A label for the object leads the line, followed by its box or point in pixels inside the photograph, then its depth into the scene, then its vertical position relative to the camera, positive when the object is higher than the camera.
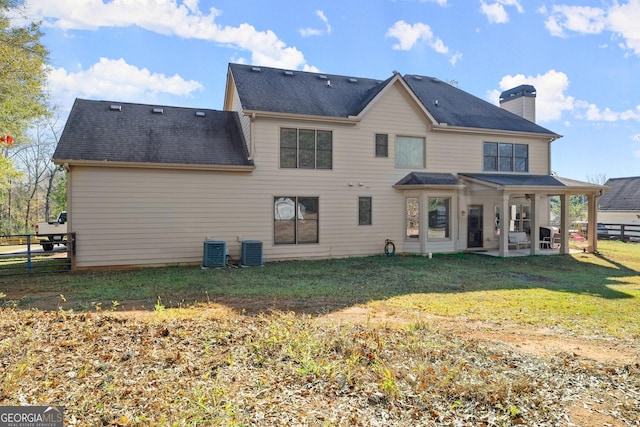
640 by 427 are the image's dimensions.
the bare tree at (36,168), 31.92 +4.14
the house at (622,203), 26.98 +1.27
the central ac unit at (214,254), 11.83 -1.17
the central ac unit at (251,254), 12.17 -1.20
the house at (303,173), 11.57 +1.55
